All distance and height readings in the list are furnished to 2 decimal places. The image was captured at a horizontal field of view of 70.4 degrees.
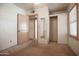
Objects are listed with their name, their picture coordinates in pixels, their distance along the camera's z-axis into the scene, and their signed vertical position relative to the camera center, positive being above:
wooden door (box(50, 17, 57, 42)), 2.53 -0.04
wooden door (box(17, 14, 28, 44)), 2.34 +0.02
